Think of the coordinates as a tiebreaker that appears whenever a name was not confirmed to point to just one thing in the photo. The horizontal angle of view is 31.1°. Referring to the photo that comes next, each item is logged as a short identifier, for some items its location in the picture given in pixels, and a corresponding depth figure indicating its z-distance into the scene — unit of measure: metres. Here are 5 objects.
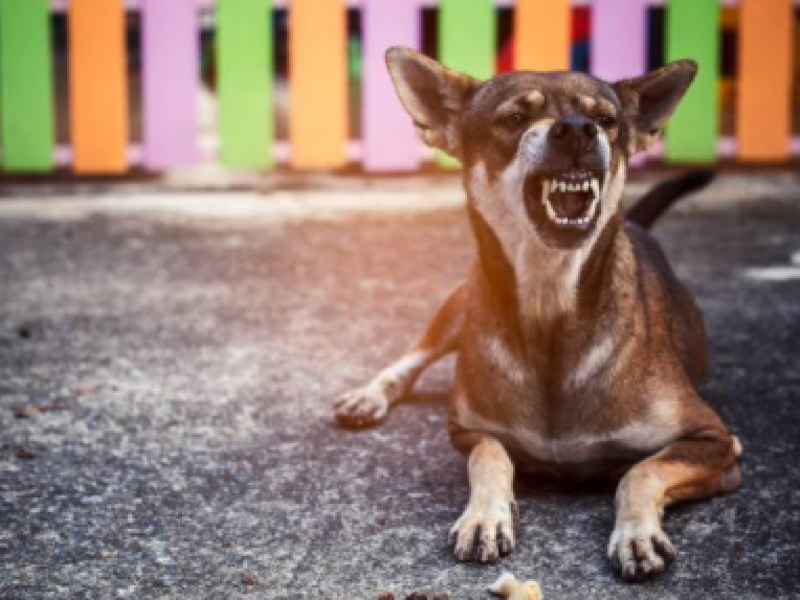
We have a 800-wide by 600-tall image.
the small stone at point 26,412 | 4.48
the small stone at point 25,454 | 4.07
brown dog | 3.60
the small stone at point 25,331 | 5.52
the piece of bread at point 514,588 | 3.02
